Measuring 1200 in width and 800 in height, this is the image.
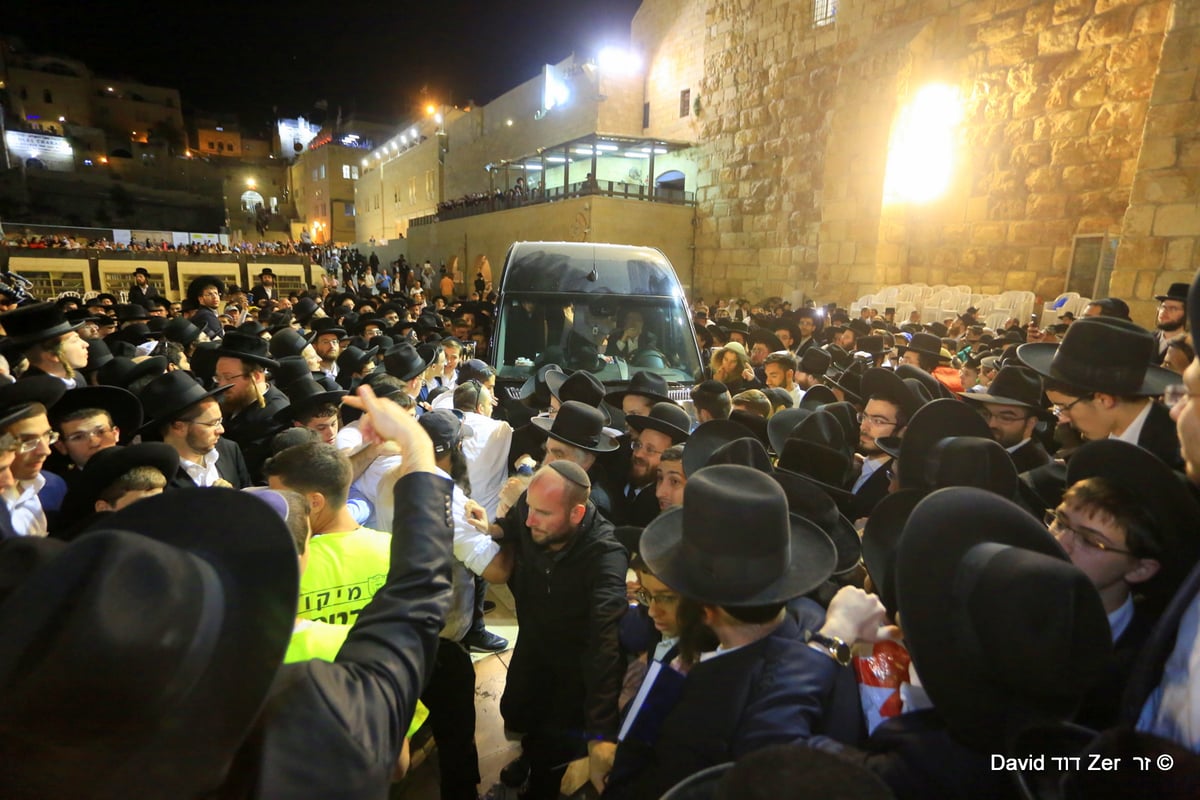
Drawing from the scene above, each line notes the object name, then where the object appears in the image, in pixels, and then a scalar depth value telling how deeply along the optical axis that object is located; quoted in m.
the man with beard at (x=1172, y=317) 5.21
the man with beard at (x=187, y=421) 3.31
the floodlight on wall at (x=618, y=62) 24.23
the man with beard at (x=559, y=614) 2.46
